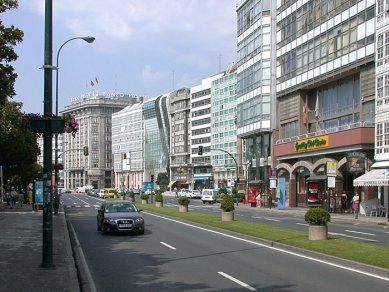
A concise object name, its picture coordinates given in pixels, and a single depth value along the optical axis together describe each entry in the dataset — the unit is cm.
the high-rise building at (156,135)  16650
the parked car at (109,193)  9586
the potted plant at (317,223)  1930
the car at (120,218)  2328
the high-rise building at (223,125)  12619
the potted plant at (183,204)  4152
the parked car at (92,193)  11734
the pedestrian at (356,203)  3965
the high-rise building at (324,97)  4566
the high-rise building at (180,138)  15275
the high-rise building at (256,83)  6594
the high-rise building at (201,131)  14000
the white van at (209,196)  7231
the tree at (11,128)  1429
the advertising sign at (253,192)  6343
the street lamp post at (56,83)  3071
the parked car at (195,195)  9993
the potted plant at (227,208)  3017
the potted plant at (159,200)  5247
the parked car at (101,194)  10256
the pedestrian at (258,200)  5931
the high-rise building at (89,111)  19588
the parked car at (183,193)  10215
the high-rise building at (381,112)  4081
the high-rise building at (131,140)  18450
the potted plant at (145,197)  5978
